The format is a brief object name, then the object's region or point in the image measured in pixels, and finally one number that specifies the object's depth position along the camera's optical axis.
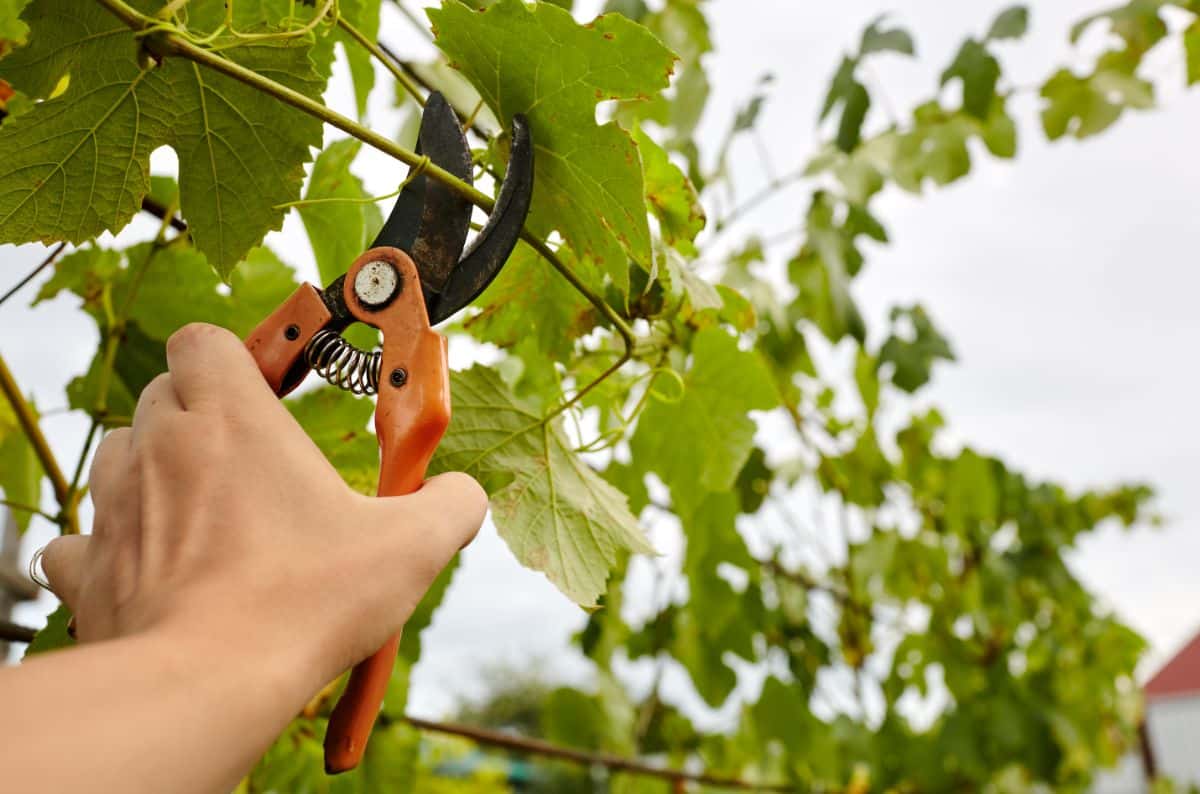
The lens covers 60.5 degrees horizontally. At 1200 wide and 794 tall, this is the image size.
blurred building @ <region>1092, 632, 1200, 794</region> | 8.66
